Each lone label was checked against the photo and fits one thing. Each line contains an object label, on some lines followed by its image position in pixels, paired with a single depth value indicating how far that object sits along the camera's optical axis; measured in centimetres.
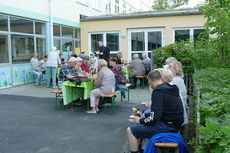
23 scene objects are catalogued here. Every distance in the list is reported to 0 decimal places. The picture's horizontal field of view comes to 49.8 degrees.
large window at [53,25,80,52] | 1398
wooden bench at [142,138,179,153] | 305
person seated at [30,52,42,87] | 1108
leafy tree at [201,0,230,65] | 497
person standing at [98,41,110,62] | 1154
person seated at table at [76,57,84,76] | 738
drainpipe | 1288
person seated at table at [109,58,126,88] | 776
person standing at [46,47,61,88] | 1073
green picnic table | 662
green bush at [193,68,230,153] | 183
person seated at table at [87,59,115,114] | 641
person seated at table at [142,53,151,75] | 1123
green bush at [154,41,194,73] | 895
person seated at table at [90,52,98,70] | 1145
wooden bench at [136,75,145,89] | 1058
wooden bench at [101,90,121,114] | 630
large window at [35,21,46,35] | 1223
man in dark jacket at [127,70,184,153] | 320
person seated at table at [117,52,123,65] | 1142
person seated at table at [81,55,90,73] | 902
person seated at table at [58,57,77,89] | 707
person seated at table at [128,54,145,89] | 1066
